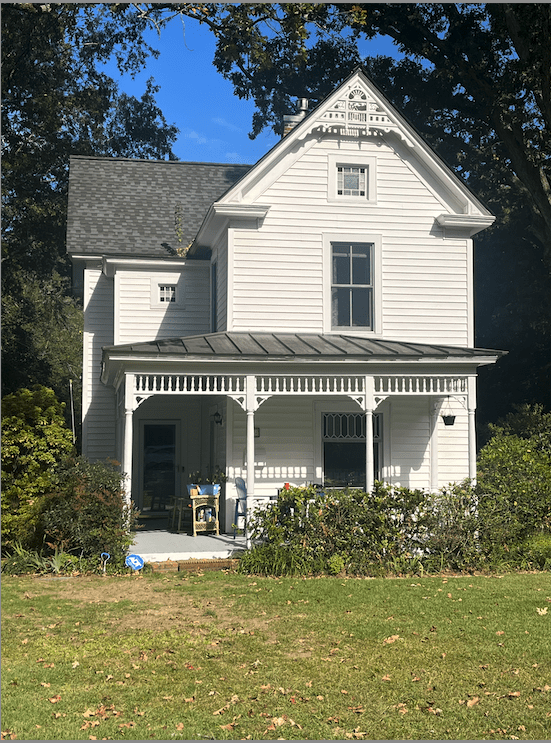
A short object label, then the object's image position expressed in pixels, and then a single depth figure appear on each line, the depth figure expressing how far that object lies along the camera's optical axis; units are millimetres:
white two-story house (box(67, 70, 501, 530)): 15414
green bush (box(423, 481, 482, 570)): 13102
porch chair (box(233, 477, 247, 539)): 15424
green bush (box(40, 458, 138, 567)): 12953
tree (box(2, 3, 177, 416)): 27016
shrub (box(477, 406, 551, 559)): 13328
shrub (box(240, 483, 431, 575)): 12789
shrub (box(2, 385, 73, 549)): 13547
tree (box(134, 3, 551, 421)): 22312
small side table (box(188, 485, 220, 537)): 15641
